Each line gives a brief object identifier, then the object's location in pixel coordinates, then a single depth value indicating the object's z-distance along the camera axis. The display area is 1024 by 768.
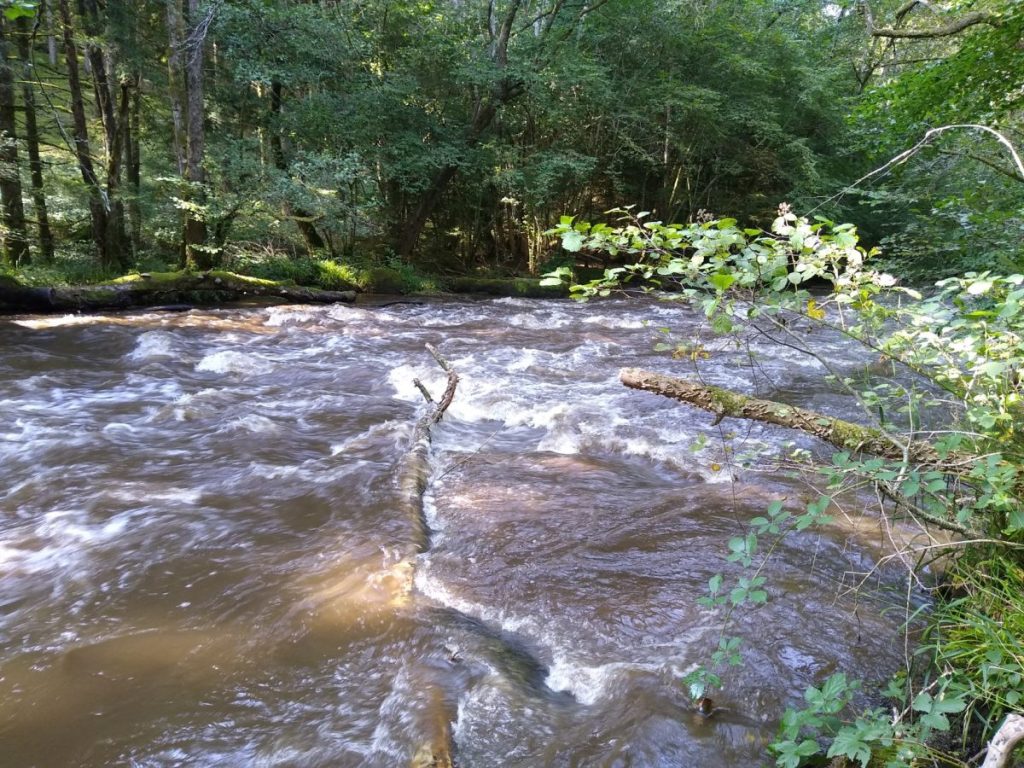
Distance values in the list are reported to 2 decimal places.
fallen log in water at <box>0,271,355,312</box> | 10.14
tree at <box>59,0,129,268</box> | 11.59
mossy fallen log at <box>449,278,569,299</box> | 16.94
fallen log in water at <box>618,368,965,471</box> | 2.63
